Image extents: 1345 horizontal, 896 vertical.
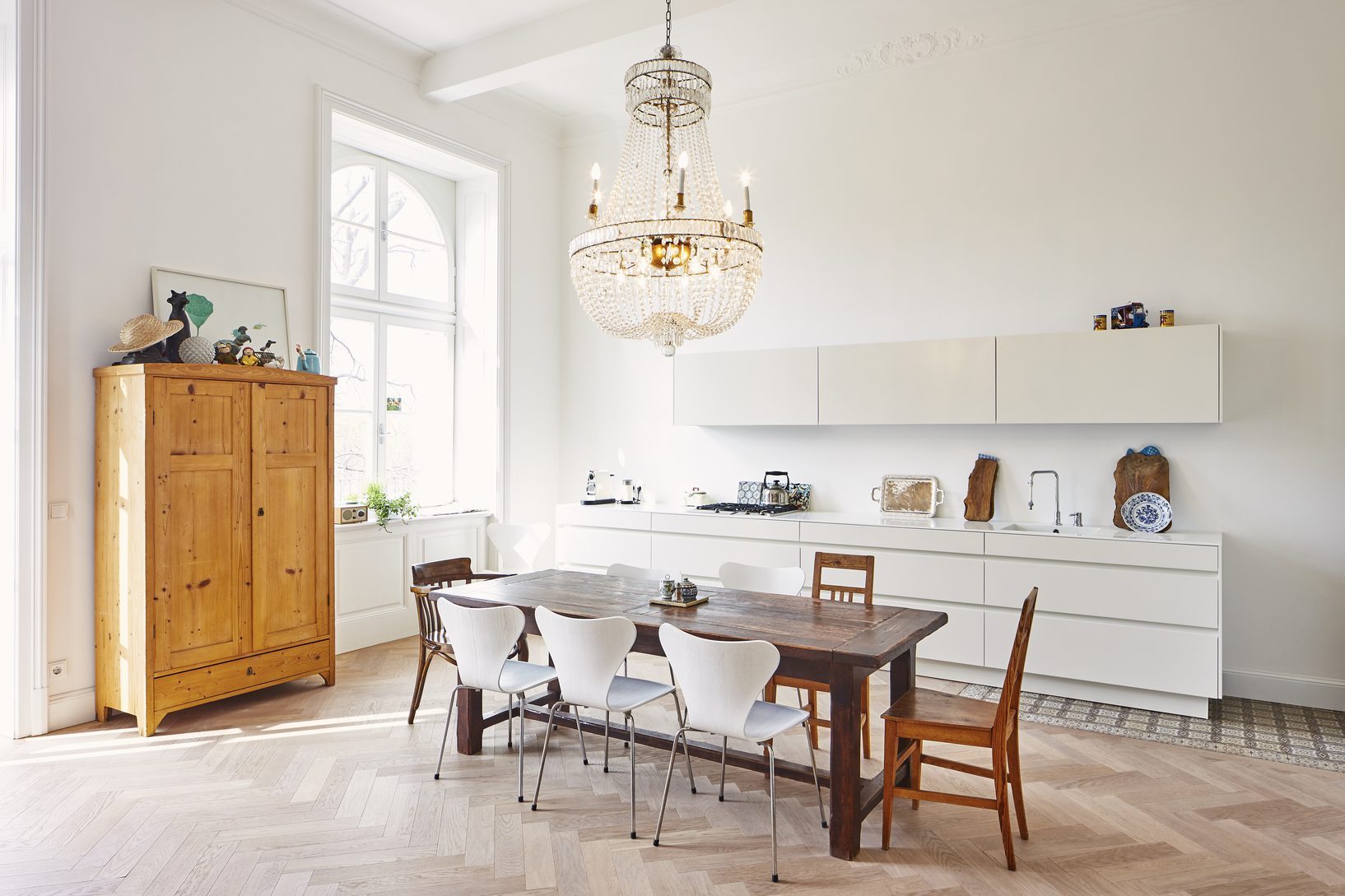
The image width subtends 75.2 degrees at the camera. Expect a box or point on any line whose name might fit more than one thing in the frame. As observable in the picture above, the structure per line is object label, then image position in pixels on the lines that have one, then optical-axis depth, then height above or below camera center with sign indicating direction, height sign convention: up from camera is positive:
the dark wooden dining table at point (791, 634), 2.89 -0.69
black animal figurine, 4.18 +0.57
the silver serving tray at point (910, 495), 5.36 -0.32
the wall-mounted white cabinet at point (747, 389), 5.54 +0.36
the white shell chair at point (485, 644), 3.33 -0.78
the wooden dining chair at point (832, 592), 3.59 -0.67
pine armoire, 3.97 -0.44
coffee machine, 6.67 -0.32
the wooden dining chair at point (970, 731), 2.82 -0.95
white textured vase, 4.16 +0.44
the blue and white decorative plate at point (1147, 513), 4.61 -0.36
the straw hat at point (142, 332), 3.99 +0.50
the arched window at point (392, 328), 5.80 +0.81
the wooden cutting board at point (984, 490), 5.16 -0.27
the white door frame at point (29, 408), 3.87 +0.15
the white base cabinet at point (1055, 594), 4.23 -0.78
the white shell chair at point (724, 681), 2.78 -0.78
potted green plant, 5.62 -0.41
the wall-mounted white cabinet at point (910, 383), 4.96 +0.36
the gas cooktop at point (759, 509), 5.68 -0.43
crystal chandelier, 3.35 +0.77
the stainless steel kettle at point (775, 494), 5.82 -0.33
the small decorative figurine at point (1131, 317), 4.63 +0.69
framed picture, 4.37 +0.69
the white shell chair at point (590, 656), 3.10 -0.77
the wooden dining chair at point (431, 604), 4.07 -0.76
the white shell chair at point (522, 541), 5.61 -0.63
